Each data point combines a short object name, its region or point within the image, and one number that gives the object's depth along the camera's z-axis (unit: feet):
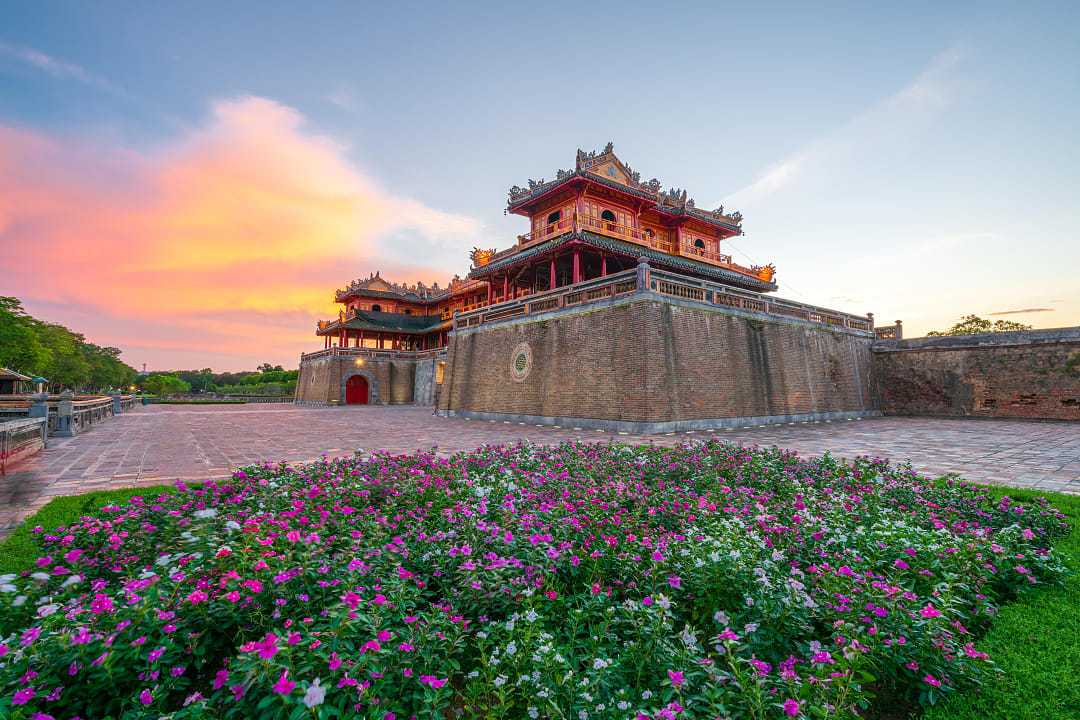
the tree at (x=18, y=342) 84.28
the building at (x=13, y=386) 89.42
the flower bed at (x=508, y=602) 6.33
